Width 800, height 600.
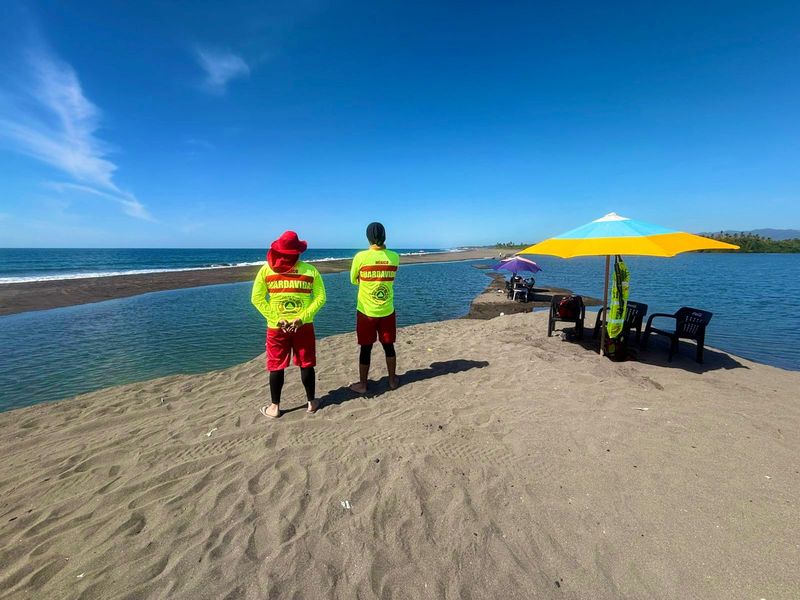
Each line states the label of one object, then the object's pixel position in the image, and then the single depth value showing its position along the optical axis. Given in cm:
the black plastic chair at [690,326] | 640
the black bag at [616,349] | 658
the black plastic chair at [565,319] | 798
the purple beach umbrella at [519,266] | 1552
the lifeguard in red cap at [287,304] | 420
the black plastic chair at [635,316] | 713
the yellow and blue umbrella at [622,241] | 549
